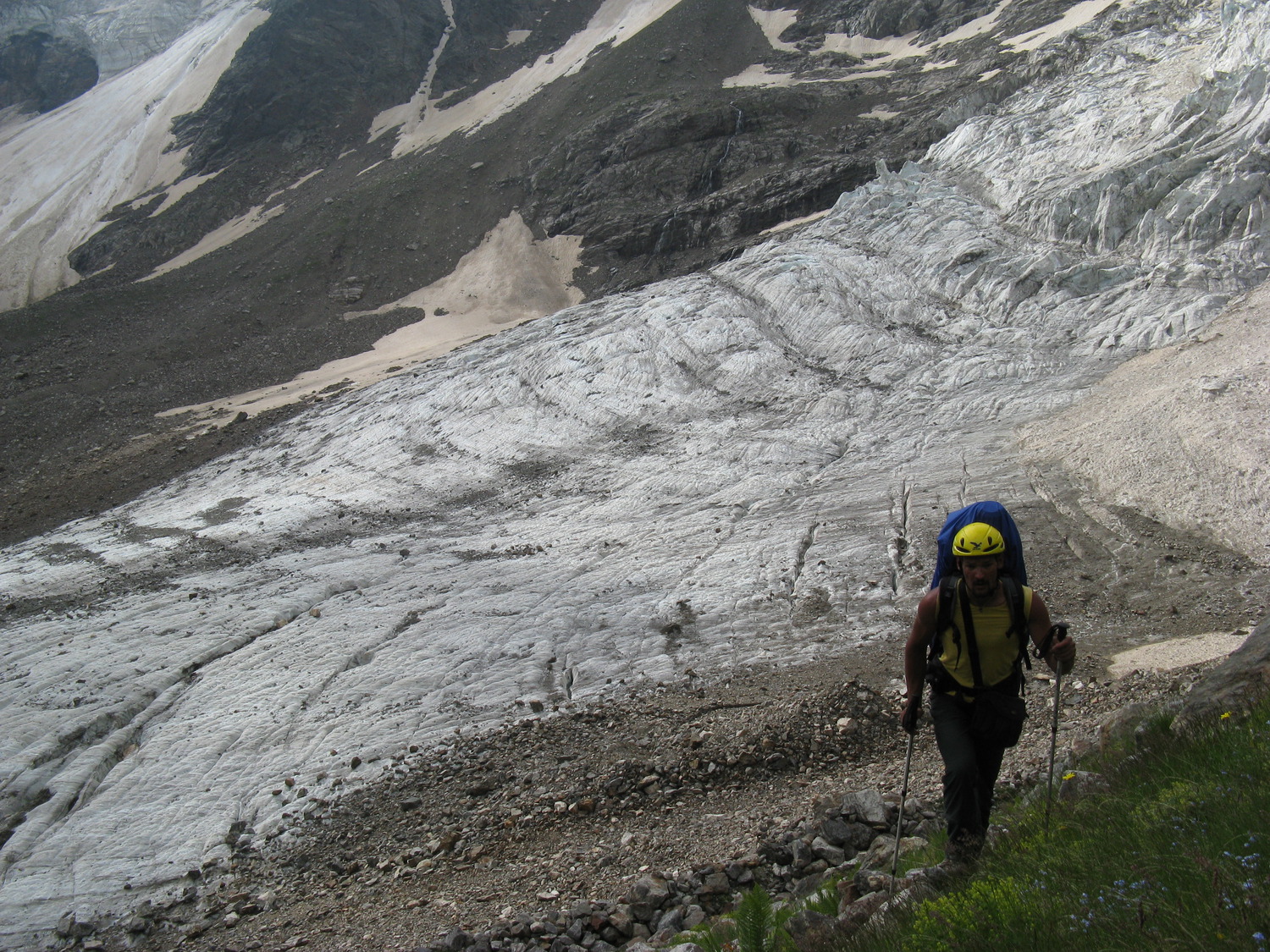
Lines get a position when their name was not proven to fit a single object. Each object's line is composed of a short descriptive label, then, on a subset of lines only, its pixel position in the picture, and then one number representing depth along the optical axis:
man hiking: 5.12
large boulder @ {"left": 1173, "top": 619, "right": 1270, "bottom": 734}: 5.61
